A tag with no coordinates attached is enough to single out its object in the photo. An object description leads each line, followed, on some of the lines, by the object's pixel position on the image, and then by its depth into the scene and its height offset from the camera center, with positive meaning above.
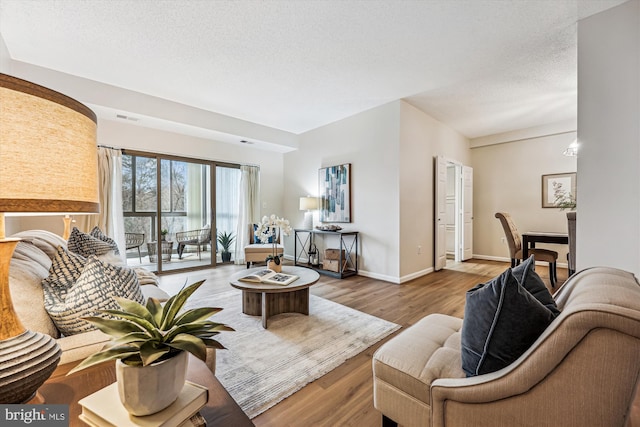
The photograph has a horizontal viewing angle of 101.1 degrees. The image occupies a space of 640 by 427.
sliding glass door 4.41 +0.05
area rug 1.65 -1.08
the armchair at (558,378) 0.72 -0.54
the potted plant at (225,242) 5.39 -0.64
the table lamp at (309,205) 5.03 +0.13
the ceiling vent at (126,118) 3.75 +1.39
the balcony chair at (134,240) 4.33 -0.48
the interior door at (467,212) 5.75 -0.01
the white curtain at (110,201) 3.86 +0.17
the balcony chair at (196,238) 4.95 -0.51
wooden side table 0.68 -0.52
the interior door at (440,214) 4.71 -0.05
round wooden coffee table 2.45 -0.89
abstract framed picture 4.67 +0.35
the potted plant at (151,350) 0.56 -0.30
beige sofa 0.96 -0.36
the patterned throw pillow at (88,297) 1.04 -0.35
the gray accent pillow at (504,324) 0.92 -0.41
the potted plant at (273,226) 2.93 -0.19
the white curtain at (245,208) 5.48 +0.08
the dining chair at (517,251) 3.80 -0.60
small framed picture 4.87 +0.44
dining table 3.68 -0.40
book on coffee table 2.50 -0.65
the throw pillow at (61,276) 1.07 -0.28
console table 4.37 -0.69
